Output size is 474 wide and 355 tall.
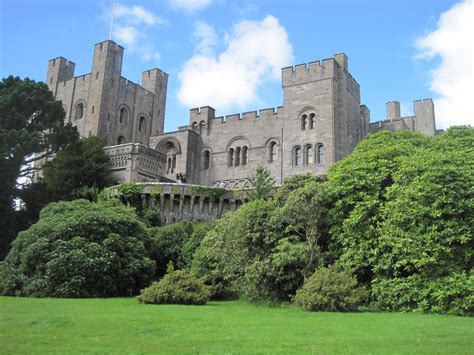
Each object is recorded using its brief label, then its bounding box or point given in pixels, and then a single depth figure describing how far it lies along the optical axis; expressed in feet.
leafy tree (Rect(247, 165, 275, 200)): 88.99
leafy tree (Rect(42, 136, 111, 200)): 108.47
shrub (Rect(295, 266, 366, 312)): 51.31
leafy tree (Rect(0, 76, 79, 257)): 97.45
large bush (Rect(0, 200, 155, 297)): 64.85
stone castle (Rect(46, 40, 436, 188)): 126.21
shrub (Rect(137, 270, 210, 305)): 56.70
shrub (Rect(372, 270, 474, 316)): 48.80
